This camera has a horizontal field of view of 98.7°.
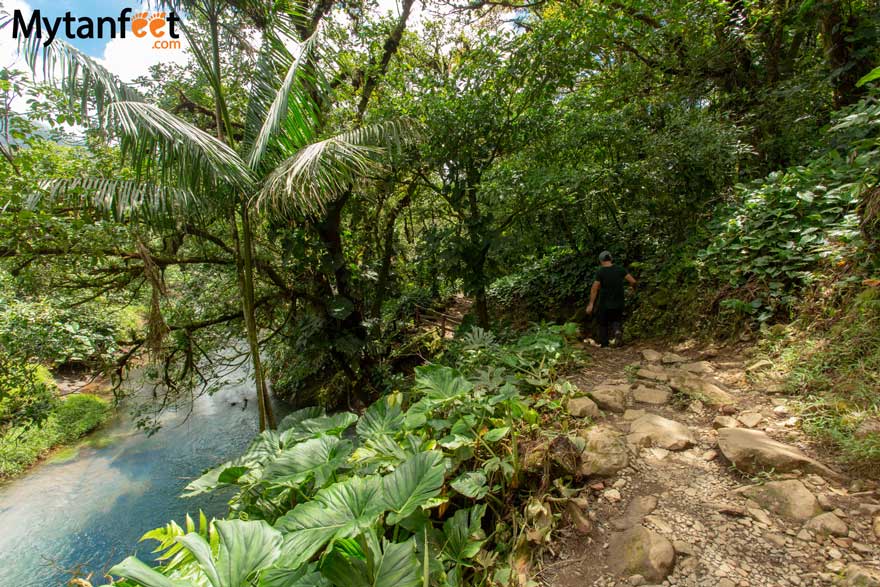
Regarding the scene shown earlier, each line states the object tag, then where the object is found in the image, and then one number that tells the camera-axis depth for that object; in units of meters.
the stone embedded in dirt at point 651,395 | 2.77
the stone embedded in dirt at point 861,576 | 1.22
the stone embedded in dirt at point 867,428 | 1.79
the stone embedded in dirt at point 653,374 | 3.11
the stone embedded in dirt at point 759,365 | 2.82
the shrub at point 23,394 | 3.78
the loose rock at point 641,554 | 1.45
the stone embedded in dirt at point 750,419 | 2.24
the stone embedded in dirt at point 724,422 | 2.28
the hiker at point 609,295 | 4.52
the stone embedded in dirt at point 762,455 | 1.77
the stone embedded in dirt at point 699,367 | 3.15
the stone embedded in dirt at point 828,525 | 1.44
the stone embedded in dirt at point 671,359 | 3.56
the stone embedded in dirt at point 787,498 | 1.55
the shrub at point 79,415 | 7.74
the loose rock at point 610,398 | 2.71
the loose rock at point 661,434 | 2.19
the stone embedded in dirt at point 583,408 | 2.51
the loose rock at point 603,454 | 2.00
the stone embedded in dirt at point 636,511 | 1.71
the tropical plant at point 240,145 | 2.83
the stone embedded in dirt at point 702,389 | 2.60
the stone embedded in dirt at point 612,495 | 1.87
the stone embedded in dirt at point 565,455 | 1.98
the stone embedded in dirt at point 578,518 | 1.75
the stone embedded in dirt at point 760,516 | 1.56
